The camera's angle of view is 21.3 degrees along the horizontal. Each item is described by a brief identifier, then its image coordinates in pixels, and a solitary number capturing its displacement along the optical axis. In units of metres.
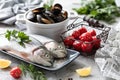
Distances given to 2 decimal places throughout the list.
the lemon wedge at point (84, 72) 1.06
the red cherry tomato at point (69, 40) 1.18
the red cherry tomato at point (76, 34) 1.21
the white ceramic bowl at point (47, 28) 1.22
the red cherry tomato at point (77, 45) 1.15
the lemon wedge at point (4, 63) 1.11
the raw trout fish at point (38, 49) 1.06
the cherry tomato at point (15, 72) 1.04
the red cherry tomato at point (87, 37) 1.17
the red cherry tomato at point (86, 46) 1.13
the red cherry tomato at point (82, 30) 1.23
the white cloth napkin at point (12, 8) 1.47
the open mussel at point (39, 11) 1.24
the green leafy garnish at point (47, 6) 1.27
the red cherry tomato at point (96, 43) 1.15
